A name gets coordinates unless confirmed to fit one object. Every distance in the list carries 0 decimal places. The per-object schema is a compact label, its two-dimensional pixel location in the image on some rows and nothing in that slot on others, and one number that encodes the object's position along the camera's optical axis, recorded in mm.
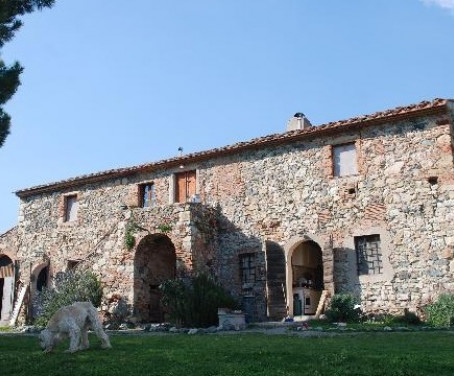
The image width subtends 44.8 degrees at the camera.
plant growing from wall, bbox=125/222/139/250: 17688
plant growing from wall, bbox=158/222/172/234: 17328
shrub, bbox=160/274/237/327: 15141
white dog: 8406
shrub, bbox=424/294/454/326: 13398
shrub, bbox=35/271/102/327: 17031
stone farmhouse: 15125
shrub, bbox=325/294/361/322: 14922
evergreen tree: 10078
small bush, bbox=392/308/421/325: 14391
